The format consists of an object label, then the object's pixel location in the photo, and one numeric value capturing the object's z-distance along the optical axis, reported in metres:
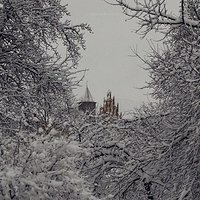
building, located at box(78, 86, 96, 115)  47.85
